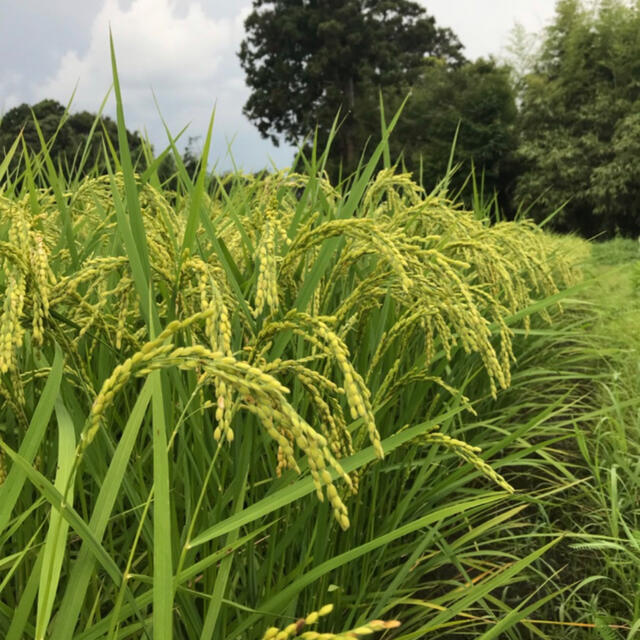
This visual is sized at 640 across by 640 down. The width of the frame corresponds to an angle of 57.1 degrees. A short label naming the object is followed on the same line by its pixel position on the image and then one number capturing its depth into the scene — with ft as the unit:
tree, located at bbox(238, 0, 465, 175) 94.02
